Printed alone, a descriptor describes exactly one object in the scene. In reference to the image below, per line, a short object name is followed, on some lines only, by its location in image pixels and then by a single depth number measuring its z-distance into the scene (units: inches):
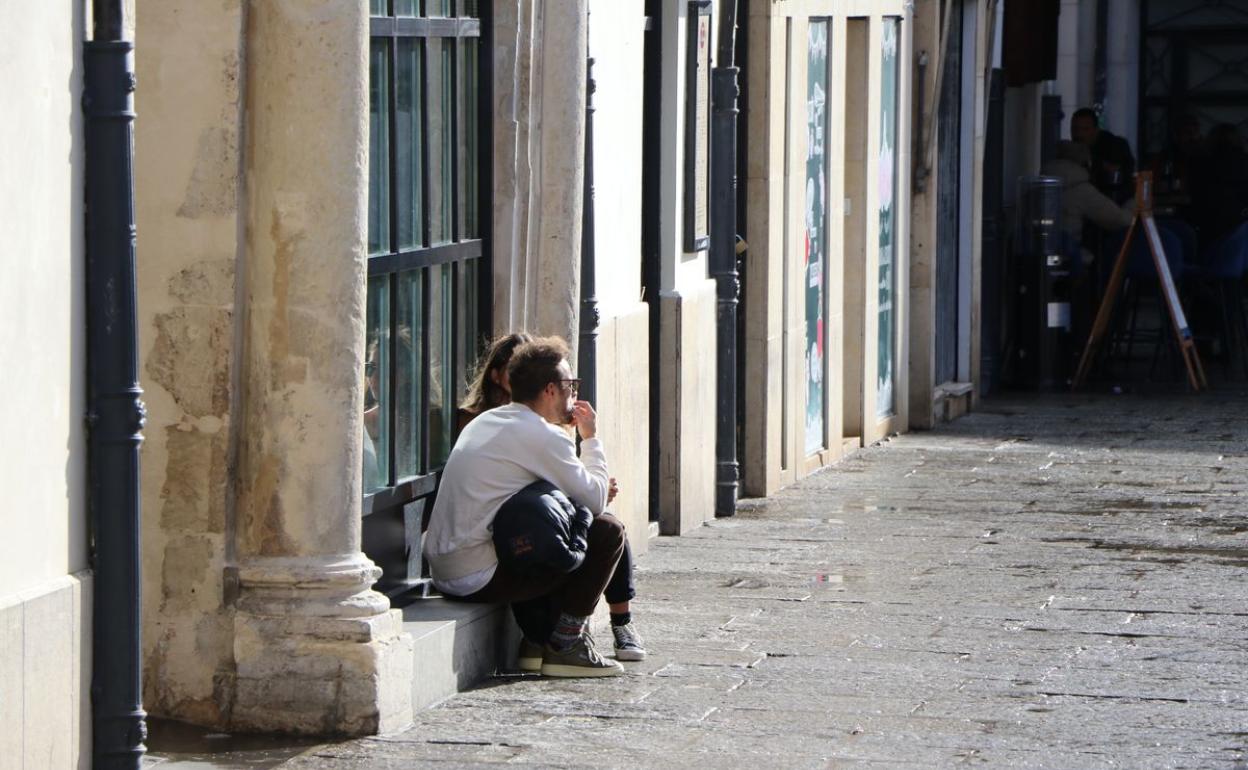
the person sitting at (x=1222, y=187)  1583.4
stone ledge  563.5
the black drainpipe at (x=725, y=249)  910.4
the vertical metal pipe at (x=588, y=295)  713.0
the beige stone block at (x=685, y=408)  877.8
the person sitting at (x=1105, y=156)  1492.4
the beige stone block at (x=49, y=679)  430.6
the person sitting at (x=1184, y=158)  1622.8
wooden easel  1365.7
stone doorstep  1283.2
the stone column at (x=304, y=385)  516.4
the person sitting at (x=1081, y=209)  1427.2
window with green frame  583.5
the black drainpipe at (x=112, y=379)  449.7
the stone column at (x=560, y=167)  665.6
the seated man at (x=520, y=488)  589.6
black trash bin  1390.3
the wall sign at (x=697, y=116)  888.3
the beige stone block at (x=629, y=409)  781.9
